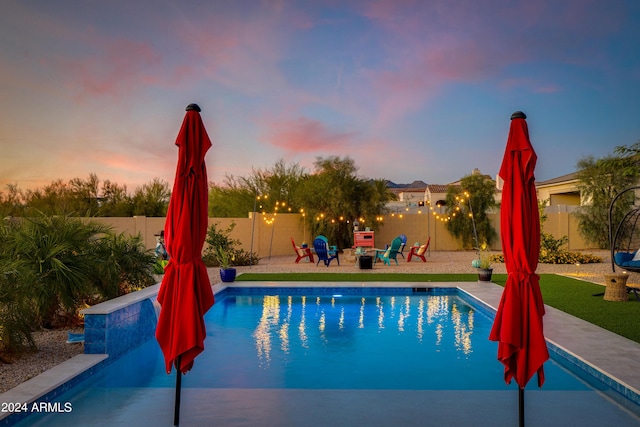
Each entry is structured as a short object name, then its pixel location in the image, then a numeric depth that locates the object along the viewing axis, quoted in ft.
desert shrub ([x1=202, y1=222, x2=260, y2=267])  43.52
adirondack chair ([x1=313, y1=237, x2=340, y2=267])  44.27
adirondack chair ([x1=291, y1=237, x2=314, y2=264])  49.06
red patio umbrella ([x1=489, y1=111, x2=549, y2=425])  9.41
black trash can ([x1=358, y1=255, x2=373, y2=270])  43.42
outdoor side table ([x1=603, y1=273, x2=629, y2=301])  25.45
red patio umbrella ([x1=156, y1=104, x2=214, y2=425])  10.23
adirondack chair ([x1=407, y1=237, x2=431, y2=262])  50.19
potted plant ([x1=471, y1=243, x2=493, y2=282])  33.24
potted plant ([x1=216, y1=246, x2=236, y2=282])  33.37
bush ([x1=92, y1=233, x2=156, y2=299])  19.54
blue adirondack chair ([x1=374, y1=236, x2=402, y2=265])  46.62
